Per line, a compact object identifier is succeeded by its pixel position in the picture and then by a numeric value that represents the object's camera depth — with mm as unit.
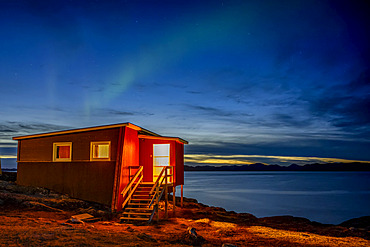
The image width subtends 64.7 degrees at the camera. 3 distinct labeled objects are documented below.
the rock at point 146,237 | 9272
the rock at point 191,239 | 9250
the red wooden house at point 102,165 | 14305
